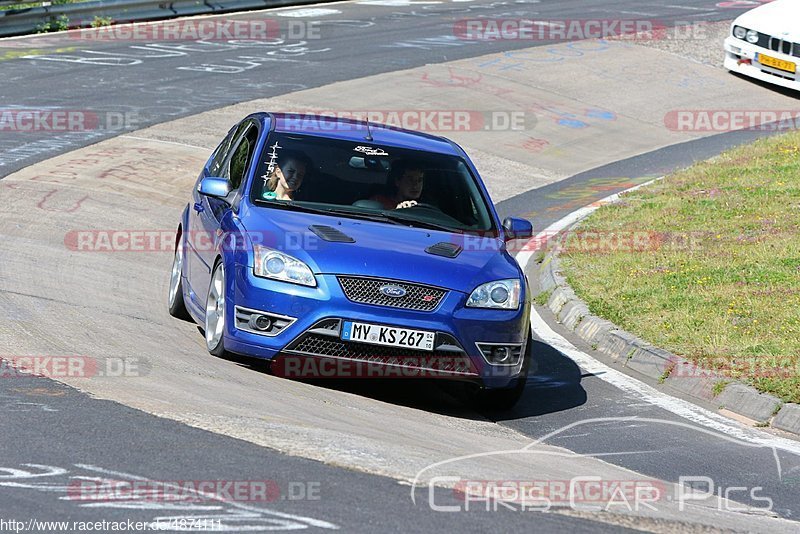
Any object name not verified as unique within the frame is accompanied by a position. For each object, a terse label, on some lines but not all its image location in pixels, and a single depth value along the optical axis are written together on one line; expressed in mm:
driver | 18062
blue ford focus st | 15773
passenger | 17906
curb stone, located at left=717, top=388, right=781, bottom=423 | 17328
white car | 43344
